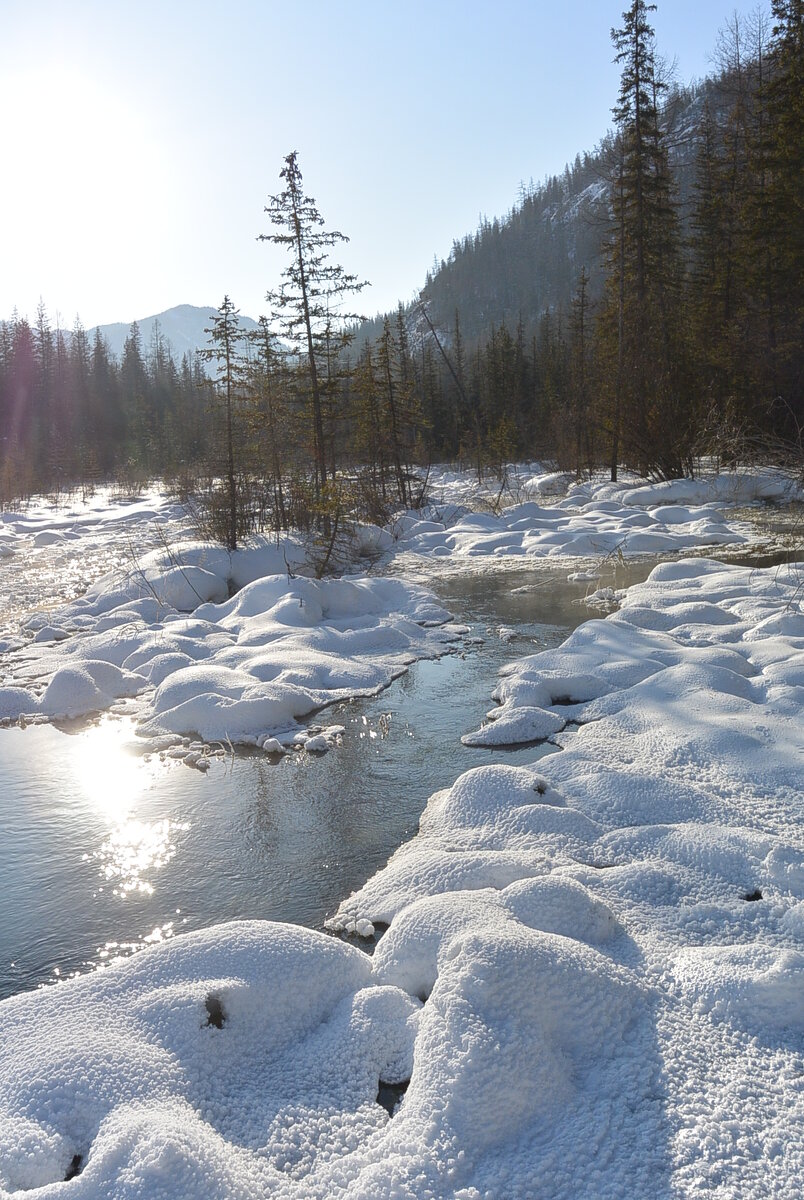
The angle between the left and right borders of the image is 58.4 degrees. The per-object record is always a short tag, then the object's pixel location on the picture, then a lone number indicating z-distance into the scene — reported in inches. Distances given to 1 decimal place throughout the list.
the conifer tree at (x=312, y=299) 601.9
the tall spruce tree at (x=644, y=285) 693.9
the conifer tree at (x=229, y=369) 437.7
